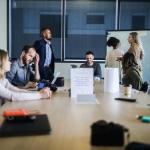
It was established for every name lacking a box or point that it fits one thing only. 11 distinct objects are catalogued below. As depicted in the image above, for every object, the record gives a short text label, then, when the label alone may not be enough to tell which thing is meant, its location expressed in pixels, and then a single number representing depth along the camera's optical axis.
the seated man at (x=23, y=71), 4.02
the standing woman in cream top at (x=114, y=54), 6.03
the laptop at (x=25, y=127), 1.56
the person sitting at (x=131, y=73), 4.07
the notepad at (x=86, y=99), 2.59
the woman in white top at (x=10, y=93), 2.56
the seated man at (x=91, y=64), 5.64
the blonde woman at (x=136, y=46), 5.52
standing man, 6.12
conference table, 1.45
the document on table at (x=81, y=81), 2.82
